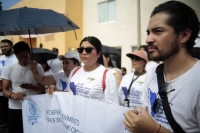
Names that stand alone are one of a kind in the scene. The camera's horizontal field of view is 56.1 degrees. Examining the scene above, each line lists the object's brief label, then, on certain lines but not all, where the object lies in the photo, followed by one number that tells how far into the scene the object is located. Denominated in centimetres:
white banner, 201
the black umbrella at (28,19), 256
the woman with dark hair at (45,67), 550
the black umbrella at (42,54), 628
